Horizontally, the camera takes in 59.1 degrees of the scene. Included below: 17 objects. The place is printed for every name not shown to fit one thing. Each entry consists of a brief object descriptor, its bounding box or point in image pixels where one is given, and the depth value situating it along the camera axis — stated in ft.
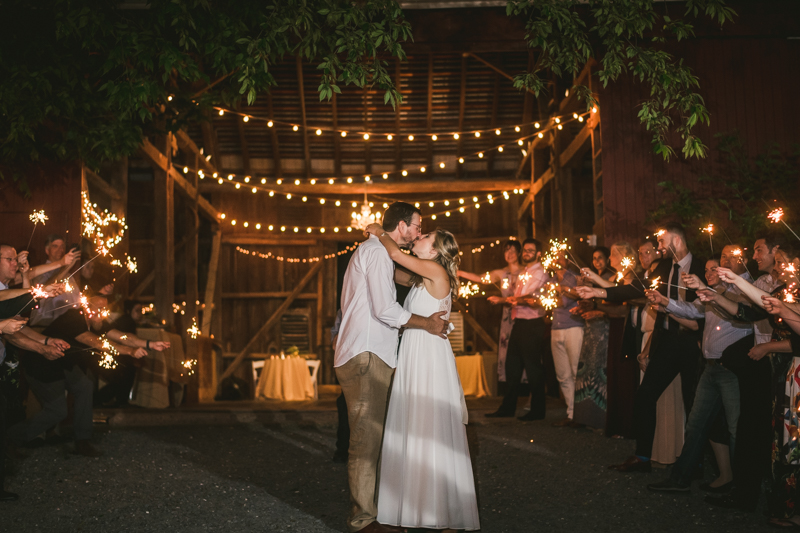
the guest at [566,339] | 23.73
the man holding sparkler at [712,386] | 13.62
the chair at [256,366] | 41.27
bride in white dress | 11.63
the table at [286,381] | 36.65
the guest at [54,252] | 20.47
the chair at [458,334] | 45.83
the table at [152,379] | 31.09
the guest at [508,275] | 25.63
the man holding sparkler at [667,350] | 15.23
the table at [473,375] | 35.58
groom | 11.71
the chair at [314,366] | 37.76
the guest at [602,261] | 22.30
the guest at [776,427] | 11.91
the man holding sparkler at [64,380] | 18.38
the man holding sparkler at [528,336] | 24.11
